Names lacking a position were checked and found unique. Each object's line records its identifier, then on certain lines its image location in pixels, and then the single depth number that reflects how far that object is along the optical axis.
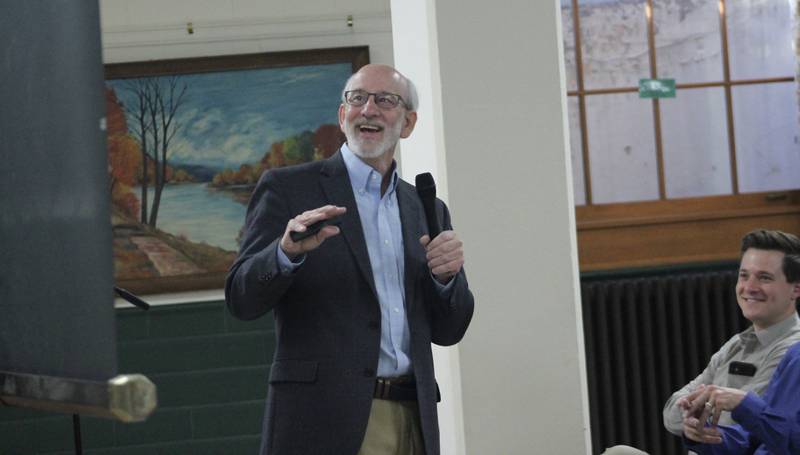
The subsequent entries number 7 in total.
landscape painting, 13.04
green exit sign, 11.77
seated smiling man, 7.02
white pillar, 7.93
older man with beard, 4.60
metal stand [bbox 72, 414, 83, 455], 5.25
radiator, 11.17
